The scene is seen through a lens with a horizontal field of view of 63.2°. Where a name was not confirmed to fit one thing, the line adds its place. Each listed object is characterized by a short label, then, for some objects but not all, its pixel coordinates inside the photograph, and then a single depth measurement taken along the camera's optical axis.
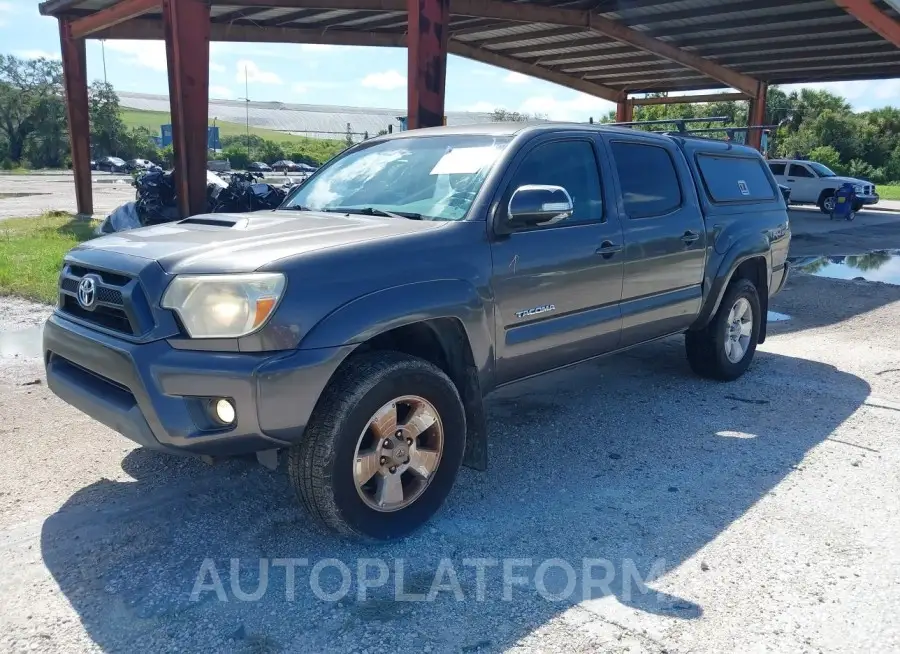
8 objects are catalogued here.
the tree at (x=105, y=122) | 67.81
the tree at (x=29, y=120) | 63.28
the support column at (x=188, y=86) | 11.95
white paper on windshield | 3.84
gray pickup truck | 2.83
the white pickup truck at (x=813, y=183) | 23.27
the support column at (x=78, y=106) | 17.44
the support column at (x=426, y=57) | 10.52
